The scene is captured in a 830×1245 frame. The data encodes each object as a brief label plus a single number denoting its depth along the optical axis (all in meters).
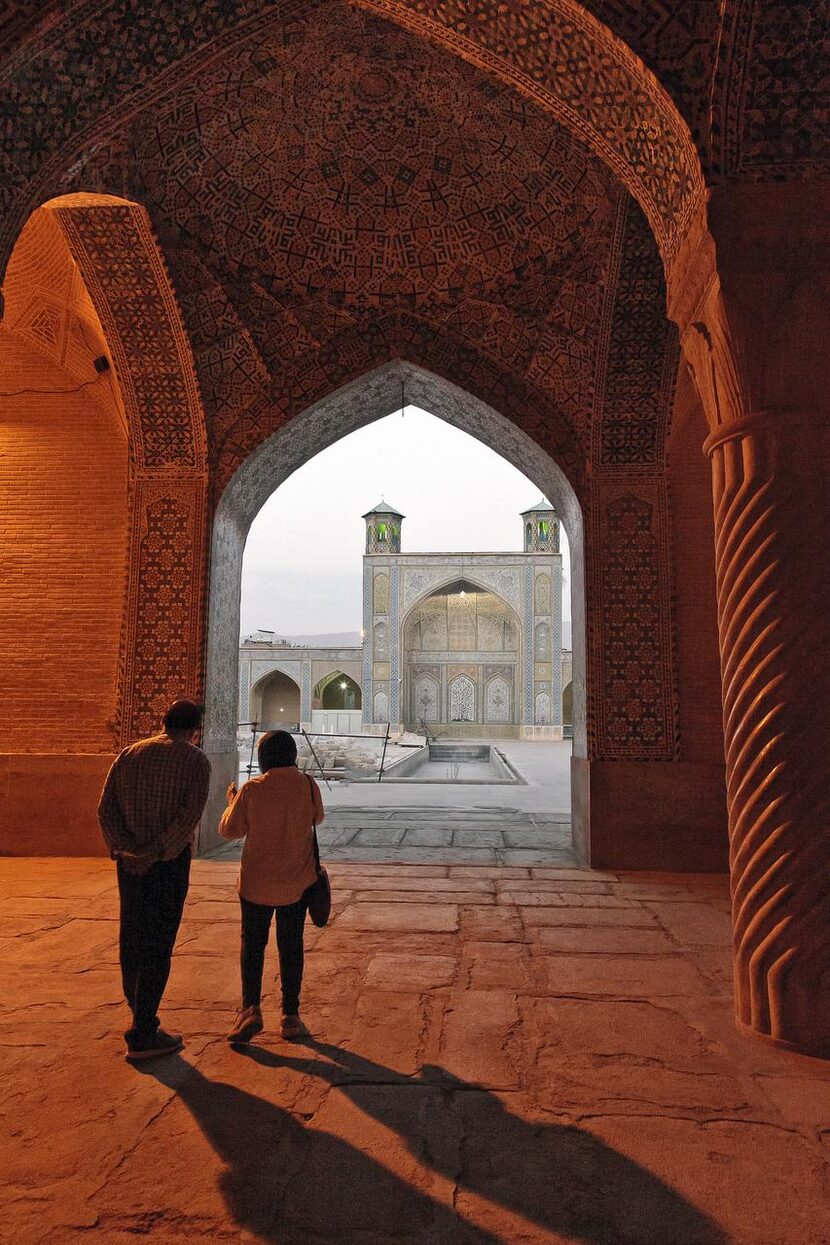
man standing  2.46
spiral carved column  2.53
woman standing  2.60
